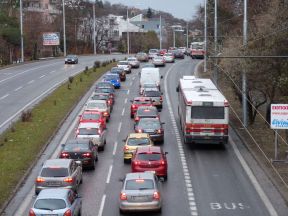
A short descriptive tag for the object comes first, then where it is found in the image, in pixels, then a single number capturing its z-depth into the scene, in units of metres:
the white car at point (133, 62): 88.62
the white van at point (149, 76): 64.19
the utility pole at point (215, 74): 56.09
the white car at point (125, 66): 80.69
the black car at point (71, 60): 98.00
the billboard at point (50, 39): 124.06
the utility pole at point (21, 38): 102.31
